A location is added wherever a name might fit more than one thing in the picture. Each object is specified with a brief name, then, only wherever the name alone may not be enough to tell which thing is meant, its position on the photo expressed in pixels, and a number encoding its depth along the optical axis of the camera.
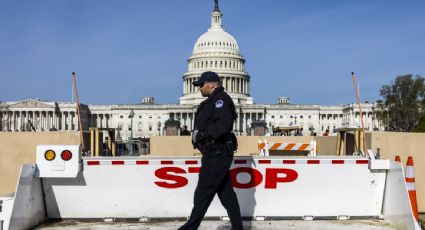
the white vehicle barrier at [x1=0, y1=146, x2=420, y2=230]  8.80
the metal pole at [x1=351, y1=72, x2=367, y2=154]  9.64
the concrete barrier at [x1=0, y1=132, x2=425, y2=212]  11.87
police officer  7.29
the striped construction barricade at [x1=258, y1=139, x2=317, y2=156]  16.83
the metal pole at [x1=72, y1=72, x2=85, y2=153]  9.36
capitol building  149.75
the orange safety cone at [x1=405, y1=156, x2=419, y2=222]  8.05
